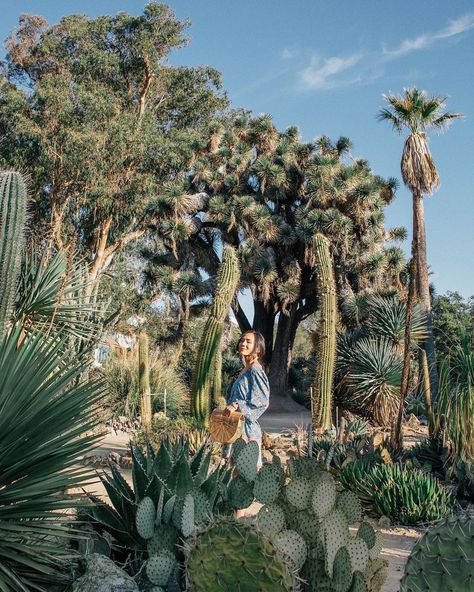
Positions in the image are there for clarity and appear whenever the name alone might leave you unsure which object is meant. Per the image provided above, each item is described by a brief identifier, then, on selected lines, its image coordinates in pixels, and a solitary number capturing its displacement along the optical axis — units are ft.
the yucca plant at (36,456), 9.88
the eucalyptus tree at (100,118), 76.43
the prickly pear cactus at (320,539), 9.80
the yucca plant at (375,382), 50.96
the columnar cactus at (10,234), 22.18
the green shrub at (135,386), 46.96
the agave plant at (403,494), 19.31
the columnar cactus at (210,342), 37.68
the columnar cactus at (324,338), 37.83
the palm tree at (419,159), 61.26
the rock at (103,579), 9.58
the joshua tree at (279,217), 74.64
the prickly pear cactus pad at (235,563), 8.59
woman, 20.26
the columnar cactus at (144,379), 38.96
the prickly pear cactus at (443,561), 8.71
